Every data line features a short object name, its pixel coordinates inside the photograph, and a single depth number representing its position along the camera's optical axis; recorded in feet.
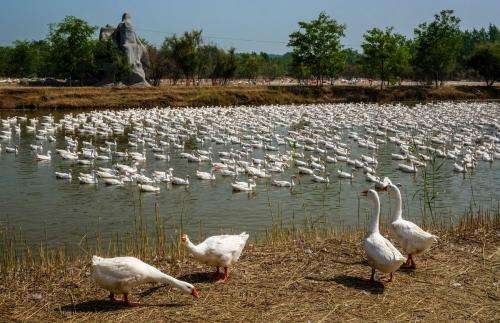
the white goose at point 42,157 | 90.89
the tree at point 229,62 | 256.52
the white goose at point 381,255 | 24.91
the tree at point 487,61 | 268.72
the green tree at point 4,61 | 284.49
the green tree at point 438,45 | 261.85
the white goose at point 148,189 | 69.76
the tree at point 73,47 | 221.25
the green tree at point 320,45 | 240.94
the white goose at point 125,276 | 23.16
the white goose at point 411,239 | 28.07
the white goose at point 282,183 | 73.71
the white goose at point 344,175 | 79.82
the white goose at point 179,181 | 73.87
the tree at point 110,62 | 221.25
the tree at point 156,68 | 256.32
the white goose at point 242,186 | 71.15
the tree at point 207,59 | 247.91
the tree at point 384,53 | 239.71
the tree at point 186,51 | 234.38
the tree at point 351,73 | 436.76
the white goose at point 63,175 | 76.69
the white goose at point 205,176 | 77.61
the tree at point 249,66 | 321.11
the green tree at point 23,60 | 276.41
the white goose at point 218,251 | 25.79
